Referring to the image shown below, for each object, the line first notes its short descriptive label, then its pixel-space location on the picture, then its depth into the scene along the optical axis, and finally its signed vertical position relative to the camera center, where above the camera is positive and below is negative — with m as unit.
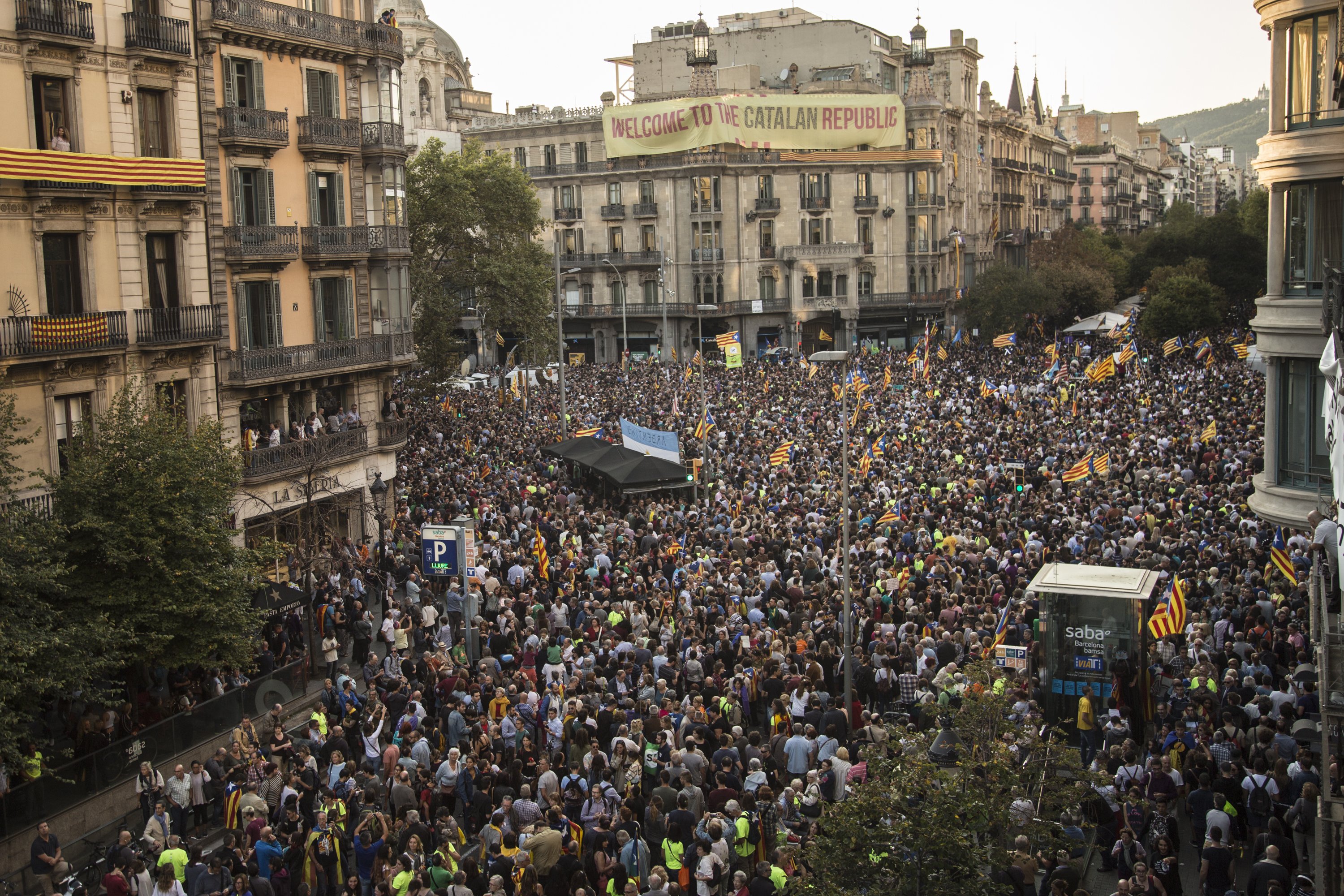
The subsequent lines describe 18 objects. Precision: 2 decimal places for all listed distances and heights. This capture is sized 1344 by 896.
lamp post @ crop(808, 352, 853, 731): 16.70 -3.26
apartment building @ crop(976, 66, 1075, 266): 89.38 +10.04
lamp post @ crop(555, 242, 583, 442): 38.78 -1.15
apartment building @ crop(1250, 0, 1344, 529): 17.34 +0.79
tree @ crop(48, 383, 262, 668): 17.94 -3.24
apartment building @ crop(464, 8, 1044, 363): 71.69 +5.88
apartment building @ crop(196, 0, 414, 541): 27.20 +2.08
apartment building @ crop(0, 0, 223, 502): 21.88 +2.20
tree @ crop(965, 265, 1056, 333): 65.62 -0.03
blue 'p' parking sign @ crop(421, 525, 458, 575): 21.73 -4.05
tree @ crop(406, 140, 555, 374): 42.75 +2.62
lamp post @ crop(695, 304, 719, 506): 32.03 -3.95
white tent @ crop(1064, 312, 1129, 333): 62.00 -1.24
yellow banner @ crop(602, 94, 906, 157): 64.56 +10.12
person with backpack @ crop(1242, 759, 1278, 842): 13.30 -5.47
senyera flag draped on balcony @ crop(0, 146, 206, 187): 21.61 +3.07
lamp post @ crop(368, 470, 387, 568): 27.50 -4.11
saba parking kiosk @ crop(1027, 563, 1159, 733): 16.59 -4.61
